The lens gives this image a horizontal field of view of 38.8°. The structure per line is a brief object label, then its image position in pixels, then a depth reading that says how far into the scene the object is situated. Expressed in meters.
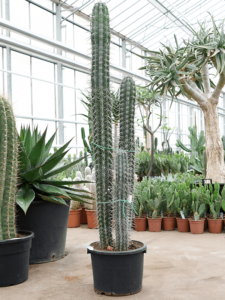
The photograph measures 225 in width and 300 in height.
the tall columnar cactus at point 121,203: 2.37
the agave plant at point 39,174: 3.02
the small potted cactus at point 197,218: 4.20
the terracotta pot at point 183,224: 4.33
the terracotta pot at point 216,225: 4.22
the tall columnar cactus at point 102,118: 2.49
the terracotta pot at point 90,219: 4.72
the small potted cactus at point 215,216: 4.22
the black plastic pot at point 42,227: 3.12
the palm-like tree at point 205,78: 5.14
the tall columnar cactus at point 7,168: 2.47
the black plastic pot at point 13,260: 2.49
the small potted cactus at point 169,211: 4.38
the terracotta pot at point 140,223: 4.45
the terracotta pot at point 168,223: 4.45
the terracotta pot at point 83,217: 5.08
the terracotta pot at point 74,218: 4.84
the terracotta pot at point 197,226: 4.19
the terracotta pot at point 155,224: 4.38
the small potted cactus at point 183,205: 4.33
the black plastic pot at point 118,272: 2.28
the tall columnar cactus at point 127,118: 2.58
